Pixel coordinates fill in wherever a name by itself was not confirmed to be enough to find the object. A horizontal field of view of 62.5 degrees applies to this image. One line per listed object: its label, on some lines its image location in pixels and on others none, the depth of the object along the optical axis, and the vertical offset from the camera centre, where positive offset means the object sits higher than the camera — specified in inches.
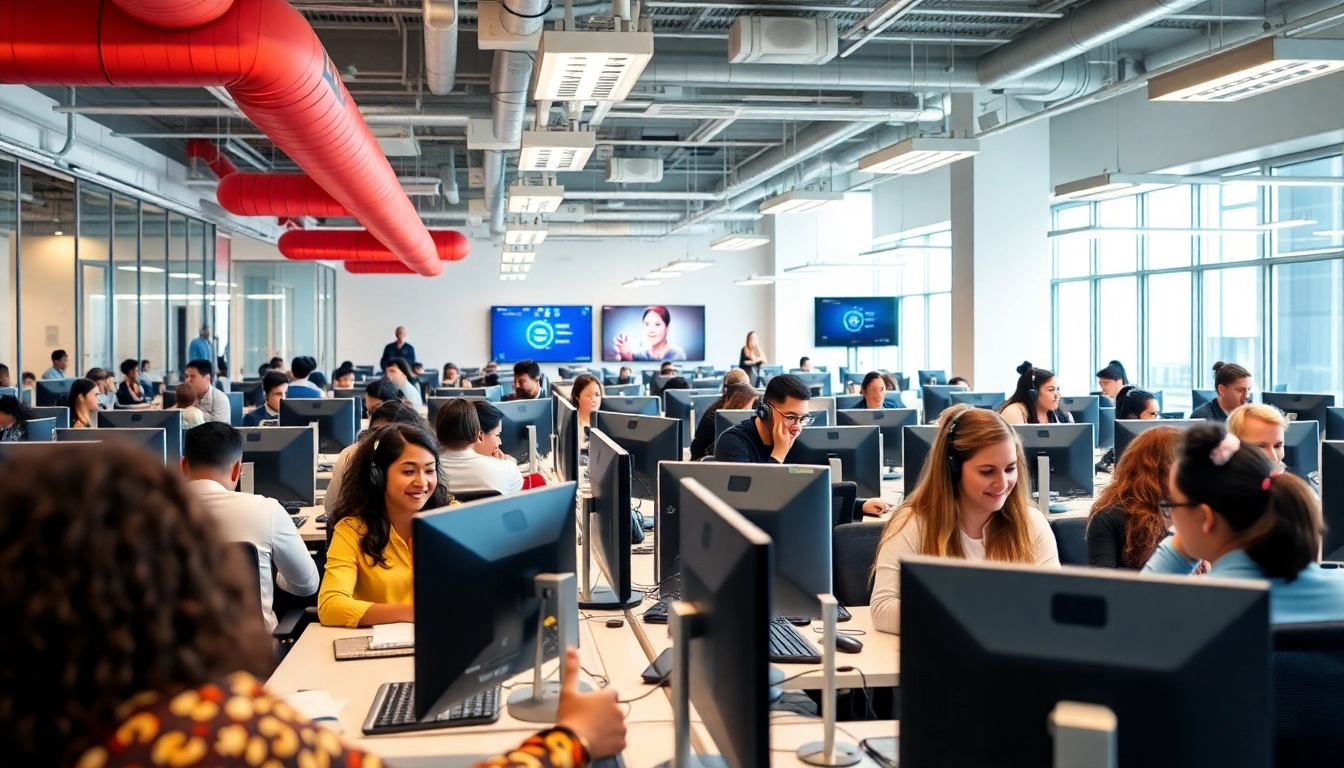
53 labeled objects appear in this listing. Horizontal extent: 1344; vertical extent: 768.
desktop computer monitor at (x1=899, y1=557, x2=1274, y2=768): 56.6 -15.6
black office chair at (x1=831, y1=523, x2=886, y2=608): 145.7 -25.6
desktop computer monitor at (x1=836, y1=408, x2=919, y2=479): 262.5 -13.2
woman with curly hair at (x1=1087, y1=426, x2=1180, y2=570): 138.9 -18.3
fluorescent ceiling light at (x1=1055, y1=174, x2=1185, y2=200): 336.5 +56.4
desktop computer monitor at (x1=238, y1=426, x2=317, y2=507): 211.8 -17.5
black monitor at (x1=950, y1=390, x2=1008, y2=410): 341.4 -10.0
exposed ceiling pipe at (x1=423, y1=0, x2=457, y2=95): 231.0 +80.5
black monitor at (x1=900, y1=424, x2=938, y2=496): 217.3 -16.3
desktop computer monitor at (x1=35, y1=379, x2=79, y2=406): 390.6 -8.2
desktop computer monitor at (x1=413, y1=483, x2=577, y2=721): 84.8 -17.7
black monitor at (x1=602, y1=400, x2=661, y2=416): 311.0 -10.4
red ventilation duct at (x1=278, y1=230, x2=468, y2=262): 612.7 +68.5
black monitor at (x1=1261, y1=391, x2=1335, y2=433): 293.6 -10.6
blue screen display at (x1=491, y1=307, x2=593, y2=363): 845.8 +25.7
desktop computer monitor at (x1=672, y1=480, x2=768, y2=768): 65.0 -16.8
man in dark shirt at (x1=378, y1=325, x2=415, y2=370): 633.0 +10.8
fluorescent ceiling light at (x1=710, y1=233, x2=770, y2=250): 561.1 +64.6
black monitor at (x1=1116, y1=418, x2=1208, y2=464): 219.0 -12.4
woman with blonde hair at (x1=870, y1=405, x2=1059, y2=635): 124.1 -16.5
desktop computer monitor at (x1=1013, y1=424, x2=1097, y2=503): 210.7 -16.2
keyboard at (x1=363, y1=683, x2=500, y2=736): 96.7 -30.9
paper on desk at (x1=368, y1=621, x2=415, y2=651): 120.6 -29.7
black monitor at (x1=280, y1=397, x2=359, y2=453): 285.7 -12.8
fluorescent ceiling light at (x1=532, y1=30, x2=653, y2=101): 179.2 +51.3
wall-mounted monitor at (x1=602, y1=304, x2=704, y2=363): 859.4 +28.5
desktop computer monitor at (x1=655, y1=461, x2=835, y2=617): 110.7 -14.9
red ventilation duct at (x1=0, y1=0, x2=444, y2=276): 186.7 +54.7
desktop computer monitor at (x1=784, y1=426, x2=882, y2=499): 205.3 -15.7
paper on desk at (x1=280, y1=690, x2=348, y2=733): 96.7 -30.1
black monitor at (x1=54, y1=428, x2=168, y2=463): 213.3 -13.0
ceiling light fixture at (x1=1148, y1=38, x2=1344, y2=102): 187.8 +52.5
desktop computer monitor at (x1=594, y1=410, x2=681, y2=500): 190.1 -13.2
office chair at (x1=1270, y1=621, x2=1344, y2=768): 79.3 -23.0
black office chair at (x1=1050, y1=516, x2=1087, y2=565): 157.8 -24.9
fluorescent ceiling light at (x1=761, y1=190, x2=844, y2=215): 371.6 +56.5
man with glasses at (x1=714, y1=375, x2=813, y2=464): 190.5 -10.9
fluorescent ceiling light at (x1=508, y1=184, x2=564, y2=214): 367.9 +57.4
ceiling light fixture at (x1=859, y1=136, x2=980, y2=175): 283.3 +55.5
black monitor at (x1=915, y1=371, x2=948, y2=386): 533.1 -5.4
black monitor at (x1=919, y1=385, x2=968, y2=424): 350.3 -10.8
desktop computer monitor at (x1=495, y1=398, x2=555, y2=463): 279.7 -13.8
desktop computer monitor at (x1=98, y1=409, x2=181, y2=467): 247.8 -12.0
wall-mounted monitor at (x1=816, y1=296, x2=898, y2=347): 738.2 +29.7
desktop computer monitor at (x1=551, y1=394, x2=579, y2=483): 203.8 -14.3
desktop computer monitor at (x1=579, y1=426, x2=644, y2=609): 122.6 -16.7
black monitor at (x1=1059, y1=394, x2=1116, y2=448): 319.9 -12.1
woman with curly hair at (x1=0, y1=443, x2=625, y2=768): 44.4 -10.6
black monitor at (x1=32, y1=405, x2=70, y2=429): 287.1 -11.4
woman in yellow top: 133.3 -17.7
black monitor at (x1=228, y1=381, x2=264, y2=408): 491.8 -11.1
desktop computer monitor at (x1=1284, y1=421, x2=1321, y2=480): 216.2 -15.9
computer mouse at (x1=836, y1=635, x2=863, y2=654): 117.9 -29.7
